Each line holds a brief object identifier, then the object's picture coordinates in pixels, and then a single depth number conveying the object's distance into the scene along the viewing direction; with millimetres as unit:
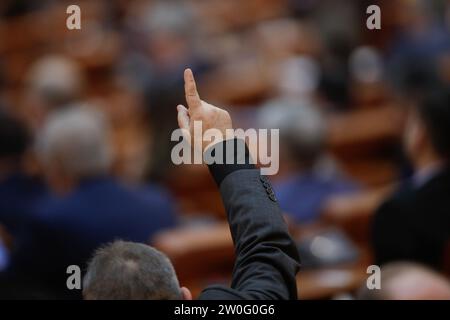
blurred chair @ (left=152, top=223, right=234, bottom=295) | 5395
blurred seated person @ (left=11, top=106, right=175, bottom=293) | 5316
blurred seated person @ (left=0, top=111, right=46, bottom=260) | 6342
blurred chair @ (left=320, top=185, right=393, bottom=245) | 6094
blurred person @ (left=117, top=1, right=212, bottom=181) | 8047
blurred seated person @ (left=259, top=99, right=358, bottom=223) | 6414
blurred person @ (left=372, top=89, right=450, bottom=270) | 4875
